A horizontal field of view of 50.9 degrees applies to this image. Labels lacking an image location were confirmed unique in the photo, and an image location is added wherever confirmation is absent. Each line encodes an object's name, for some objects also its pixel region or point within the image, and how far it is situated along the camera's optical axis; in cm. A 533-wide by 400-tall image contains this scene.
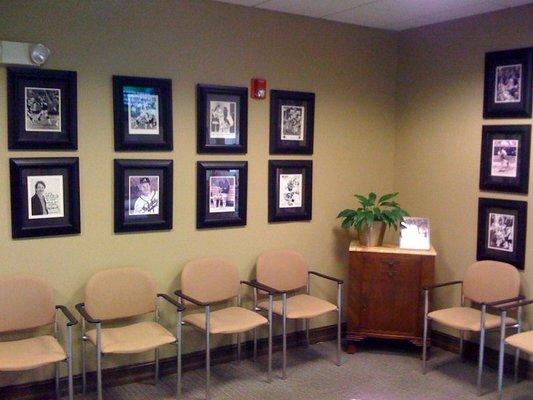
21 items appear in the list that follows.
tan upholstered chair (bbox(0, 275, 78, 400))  301
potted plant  420
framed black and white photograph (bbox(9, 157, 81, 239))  324
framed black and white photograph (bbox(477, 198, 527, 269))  386
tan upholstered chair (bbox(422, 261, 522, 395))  362
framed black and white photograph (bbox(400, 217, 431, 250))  423
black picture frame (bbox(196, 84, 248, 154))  381
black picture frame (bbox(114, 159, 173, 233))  356
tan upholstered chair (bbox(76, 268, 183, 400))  316
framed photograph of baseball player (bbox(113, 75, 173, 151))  351
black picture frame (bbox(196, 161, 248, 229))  387
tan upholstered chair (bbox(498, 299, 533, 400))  328
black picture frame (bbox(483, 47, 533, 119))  379
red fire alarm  402
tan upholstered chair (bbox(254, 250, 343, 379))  386
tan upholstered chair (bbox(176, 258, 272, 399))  351
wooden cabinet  410
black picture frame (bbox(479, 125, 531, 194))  383
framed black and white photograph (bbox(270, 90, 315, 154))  414
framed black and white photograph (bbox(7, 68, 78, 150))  319
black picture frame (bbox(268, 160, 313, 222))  419
